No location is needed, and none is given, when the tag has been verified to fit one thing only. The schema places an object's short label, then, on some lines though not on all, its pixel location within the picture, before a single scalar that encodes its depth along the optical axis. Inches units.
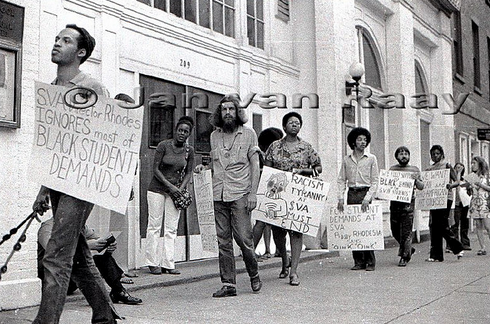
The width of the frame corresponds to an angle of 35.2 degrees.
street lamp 467.4
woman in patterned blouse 321.4
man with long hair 274.8
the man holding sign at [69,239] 172.4
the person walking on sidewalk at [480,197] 483.2
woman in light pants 330.0
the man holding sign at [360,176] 374.3
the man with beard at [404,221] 402.6
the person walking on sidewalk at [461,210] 518.3
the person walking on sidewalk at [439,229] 425.4
